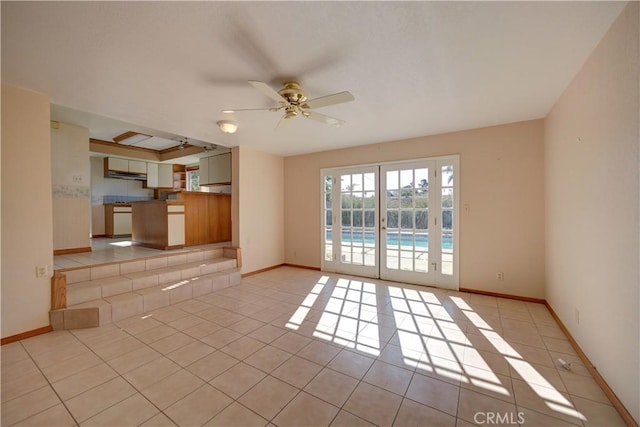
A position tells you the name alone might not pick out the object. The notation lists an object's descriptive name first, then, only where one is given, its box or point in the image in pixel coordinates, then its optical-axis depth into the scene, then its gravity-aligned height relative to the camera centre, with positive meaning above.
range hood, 6.48 +1.00
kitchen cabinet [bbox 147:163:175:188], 7.05 +1.07
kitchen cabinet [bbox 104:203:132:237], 6.46 -0.12
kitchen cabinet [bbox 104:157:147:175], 6.29 +1.21
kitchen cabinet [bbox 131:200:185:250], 4.79 -0.19
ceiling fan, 2.16 +0.98
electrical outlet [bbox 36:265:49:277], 2.59 -0.56
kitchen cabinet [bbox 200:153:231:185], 5.50 +0.95
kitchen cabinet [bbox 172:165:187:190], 7.89 +1.12
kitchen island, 5.18 -0.06
